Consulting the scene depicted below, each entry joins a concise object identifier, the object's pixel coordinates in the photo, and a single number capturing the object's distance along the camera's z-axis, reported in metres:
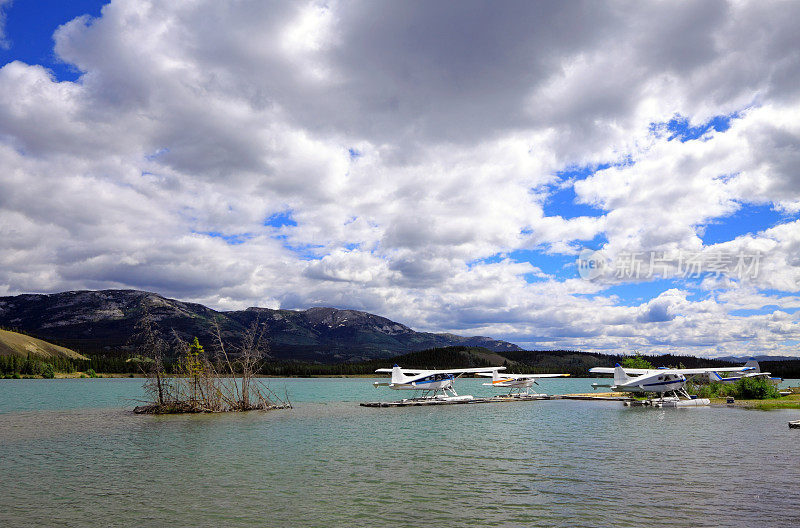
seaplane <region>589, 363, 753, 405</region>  54.75
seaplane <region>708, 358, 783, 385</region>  69.38
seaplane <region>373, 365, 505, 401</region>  61.25
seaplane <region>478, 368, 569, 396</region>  72.94
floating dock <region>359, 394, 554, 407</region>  58.56
